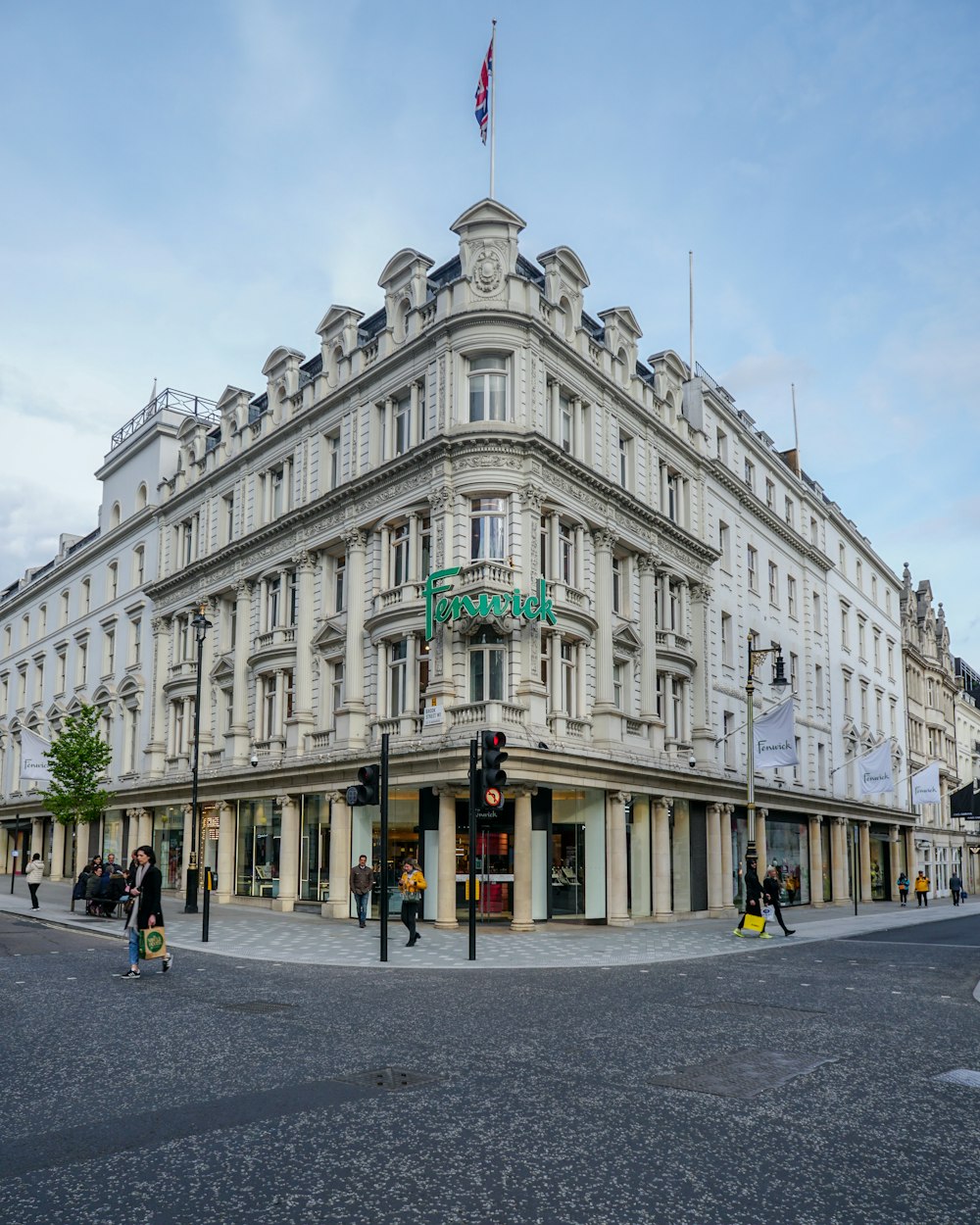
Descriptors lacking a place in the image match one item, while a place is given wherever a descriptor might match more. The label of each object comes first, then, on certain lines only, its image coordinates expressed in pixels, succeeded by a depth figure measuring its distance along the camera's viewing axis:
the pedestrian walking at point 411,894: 23.19
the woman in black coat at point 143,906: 16.33
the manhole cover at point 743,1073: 9.03
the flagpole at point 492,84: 32.25
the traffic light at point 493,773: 18.56
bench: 28.08
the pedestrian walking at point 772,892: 27.22
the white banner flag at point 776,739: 32.47
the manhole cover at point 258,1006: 13.09
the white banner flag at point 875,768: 42.41
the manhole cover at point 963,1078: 9.46
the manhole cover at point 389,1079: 8.76
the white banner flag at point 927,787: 46.16
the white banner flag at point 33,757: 39.94
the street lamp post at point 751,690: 28.81
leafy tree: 40.00
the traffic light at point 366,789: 19.62
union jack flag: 32.81
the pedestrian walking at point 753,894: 26.94
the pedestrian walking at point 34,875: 30.78
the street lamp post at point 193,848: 30.56
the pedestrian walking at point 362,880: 27.75
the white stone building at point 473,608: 29.28
